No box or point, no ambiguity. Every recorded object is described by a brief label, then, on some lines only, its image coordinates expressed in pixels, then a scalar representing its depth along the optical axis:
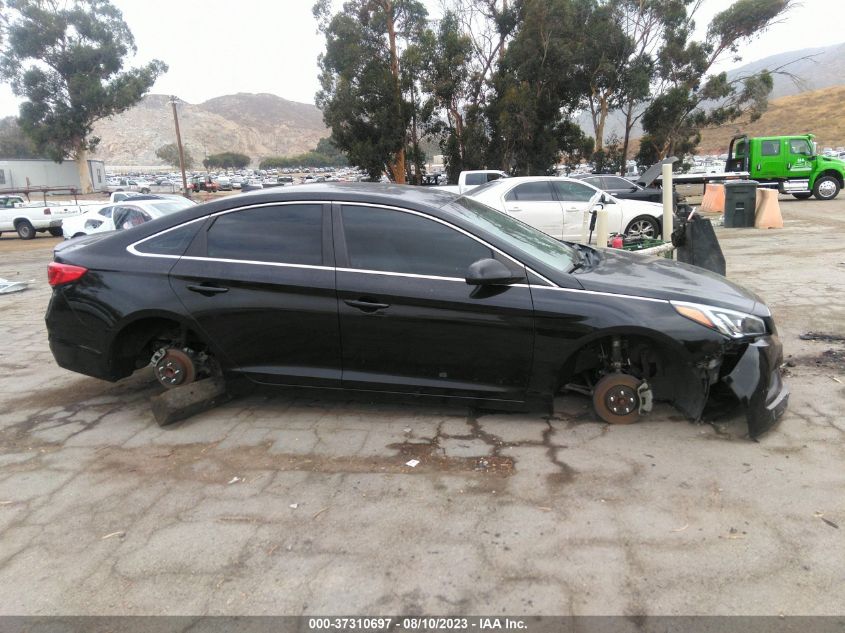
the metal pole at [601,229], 5.67
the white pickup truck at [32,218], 21.66
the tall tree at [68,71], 41.97
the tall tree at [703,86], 27.36
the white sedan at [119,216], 12.51
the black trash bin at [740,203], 14.73
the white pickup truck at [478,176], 19.89
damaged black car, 3.57
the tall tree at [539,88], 25.69
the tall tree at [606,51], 26.08
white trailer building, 54.00
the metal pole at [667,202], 6.13
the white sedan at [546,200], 11.69
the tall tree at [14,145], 97.75
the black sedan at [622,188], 16.70
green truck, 20.88
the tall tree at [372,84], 26.03
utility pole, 35.72
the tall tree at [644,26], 26.97
